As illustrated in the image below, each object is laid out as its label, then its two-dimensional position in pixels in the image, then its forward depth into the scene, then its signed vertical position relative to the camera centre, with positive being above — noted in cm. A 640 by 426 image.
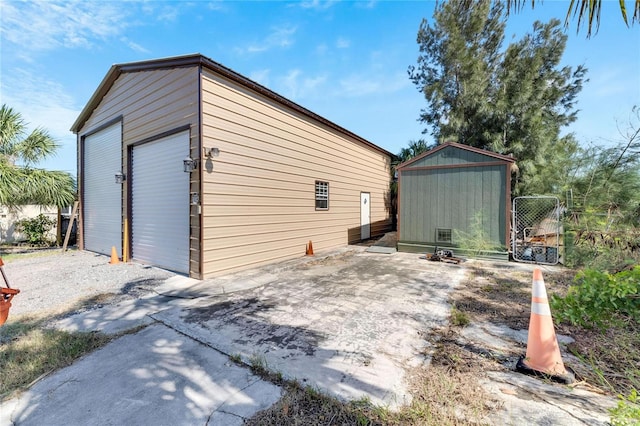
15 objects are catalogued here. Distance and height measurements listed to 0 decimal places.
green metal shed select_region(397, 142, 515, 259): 670 +20
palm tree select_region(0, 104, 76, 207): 802 +116
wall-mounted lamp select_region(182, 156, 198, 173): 507 +85
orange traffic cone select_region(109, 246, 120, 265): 655 -125
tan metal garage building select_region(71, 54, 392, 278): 520 +95
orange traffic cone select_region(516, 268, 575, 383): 202 -107
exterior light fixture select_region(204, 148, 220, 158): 506 +108
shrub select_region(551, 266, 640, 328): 177 -63
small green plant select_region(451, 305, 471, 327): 305 -130
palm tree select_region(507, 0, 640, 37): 172 +135
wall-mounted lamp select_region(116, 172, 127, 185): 695 +79
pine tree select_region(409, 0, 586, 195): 1014 +499
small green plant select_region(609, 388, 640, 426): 119 -95
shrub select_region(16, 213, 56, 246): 1027 -80
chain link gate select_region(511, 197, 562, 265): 631 -55
